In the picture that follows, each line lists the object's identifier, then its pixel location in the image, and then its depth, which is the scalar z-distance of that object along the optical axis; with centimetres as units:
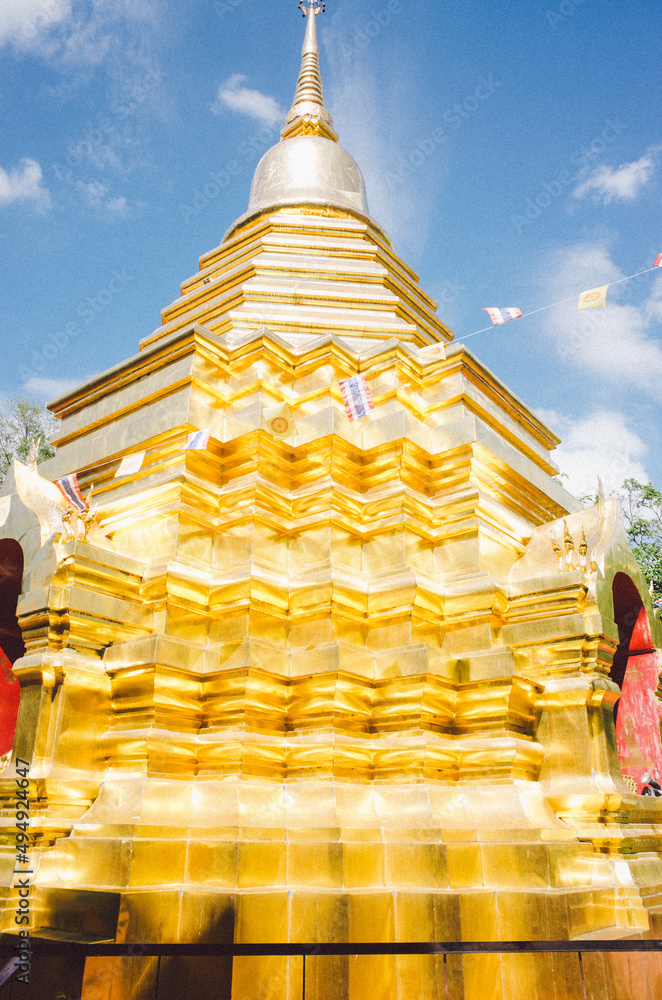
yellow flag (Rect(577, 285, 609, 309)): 867
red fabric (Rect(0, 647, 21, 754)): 1007
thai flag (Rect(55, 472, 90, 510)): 843
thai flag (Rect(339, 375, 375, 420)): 877
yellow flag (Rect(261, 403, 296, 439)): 898
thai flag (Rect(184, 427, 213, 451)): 838
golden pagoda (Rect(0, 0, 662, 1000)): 573
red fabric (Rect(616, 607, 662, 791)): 992
